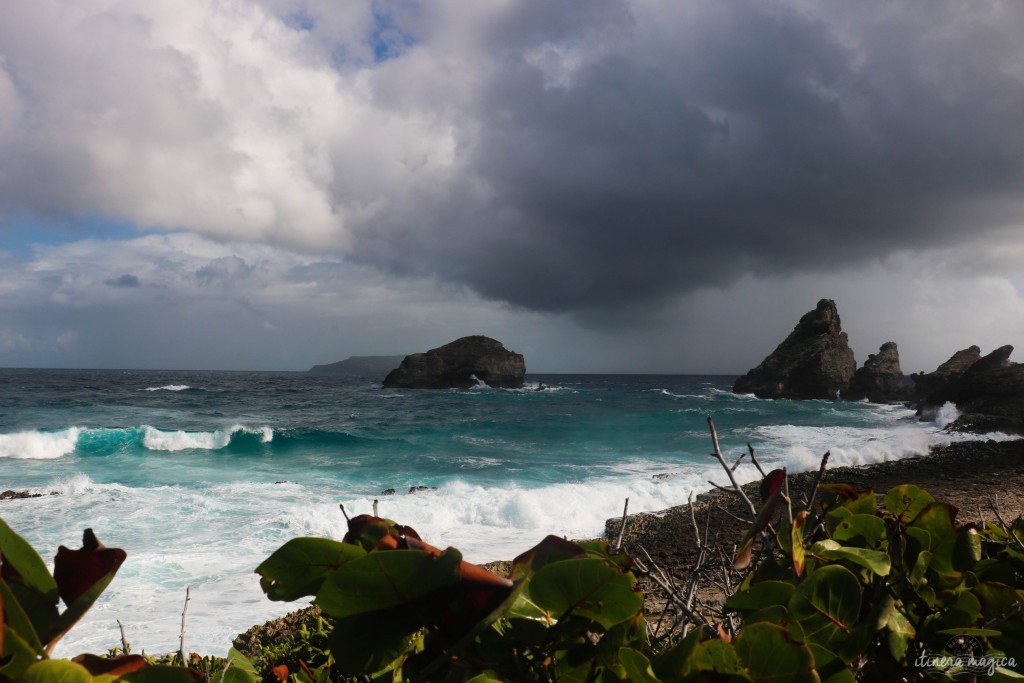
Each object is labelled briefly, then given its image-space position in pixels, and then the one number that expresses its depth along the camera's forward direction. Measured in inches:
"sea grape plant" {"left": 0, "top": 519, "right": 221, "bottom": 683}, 19.6
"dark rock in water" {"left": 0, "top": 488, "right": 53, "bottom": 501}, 532.0
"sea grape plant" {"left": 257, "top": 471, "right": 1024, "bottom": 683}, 19.5
